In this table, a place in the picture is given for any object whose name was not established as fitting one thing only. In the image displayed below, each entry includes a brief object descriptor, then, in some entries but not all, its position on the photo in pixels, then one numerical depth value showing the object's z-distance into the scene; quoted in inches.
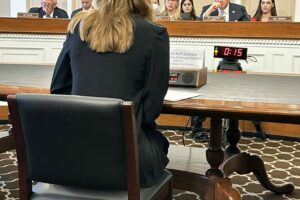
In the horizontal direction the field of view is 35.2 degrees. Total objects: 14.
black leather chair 52.3
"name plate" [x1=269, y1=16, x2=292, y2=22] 176.2
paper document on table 67.7
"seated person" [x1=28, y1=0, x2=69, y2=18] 250.5
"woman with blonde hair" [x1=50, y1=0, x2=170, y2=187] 61.4
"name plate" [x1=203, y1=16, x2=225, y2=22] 180.4
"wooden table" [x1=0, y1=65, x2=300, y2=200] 62.6
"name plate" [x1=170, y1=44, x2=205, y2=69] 87.4
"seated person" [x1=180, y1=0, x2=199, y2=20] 239.9
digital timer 116.8
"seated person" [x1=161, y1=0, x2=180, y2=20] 238.8
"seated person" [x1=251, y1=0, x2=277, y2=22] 232.7
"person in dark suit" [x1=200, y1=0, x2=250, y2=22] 237.6
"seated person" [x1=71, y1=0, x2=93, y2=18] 254.6
